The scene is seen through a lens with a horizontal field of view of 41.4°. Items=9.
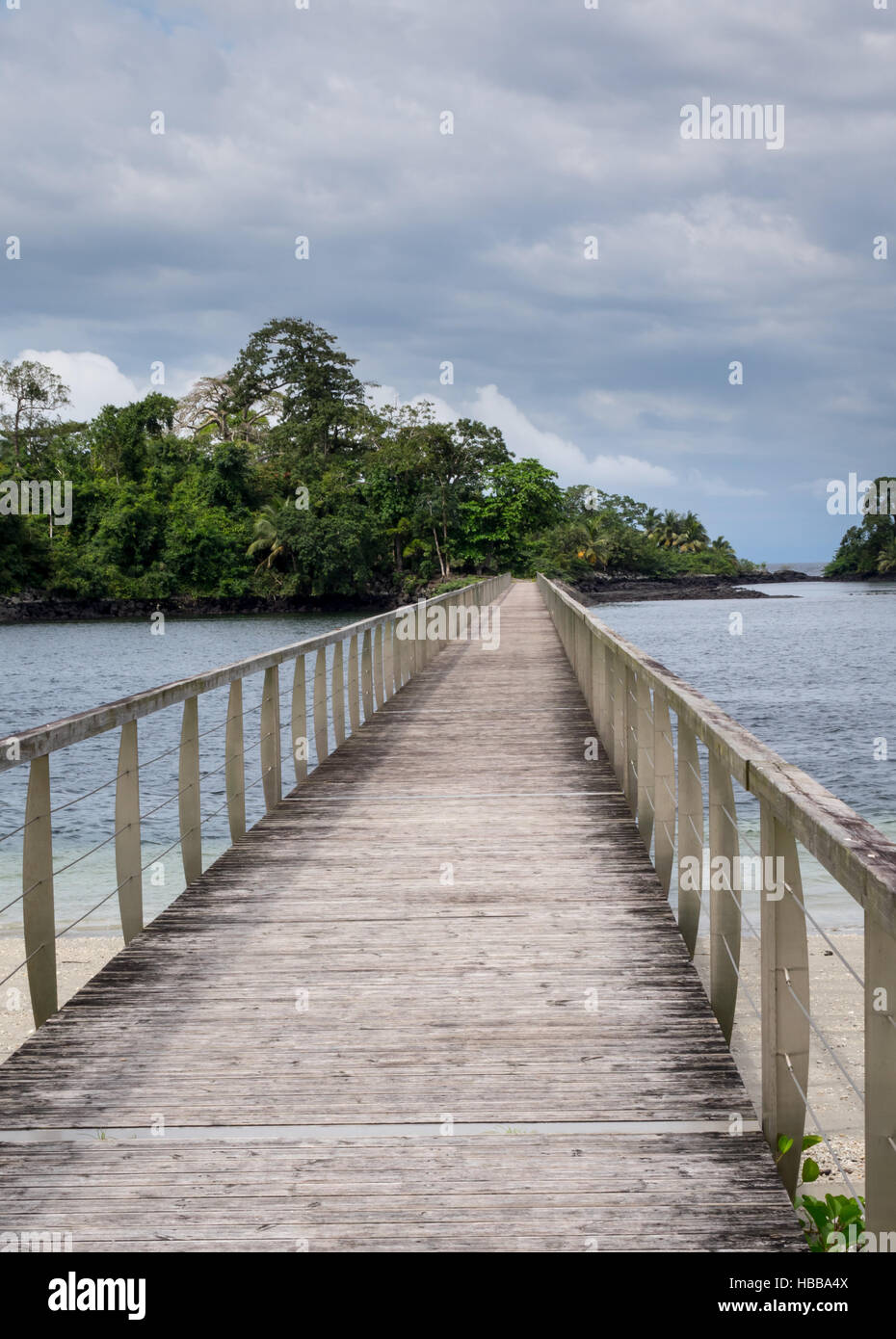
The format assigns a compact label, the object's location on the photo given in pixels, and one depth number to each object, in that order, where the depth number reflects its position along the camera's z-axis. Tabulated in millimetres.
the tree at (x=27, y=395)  81000
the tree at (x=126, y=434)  82188
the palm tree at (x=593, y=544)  109562
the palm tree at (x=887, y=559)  138500
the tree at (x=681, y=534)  139000
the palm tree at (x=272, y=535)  77750
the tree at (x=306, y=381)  85062
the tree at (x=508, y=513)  77812
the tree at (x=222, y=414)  93875
